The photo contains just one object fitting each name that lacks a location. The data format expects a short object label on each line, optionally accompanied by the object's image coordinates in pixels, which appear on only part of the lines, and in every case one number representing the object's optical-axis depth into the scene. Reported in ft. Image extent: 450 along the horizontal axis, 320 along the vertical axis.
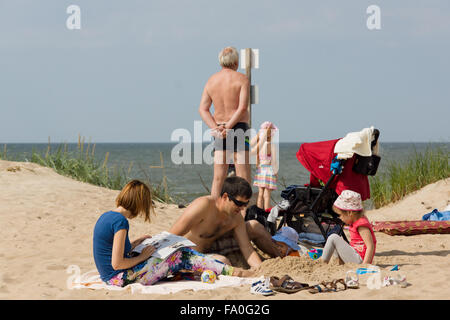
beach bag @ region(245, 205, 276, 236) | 41.75
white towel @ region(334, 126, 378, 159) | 39.52
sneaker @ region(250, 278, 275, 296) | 28.14
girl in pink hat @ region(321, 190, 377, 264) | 33.63
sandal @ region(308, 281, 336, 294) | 28.40
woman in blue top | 28.19
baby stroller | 39.93
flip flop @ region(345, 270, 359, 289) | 28.66
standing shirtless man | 44.78
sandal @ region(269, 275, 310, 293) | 28.63
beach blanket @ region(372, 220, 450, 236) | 51.75
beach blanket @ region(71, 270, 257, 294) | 29.48
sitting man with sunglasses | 32.60
